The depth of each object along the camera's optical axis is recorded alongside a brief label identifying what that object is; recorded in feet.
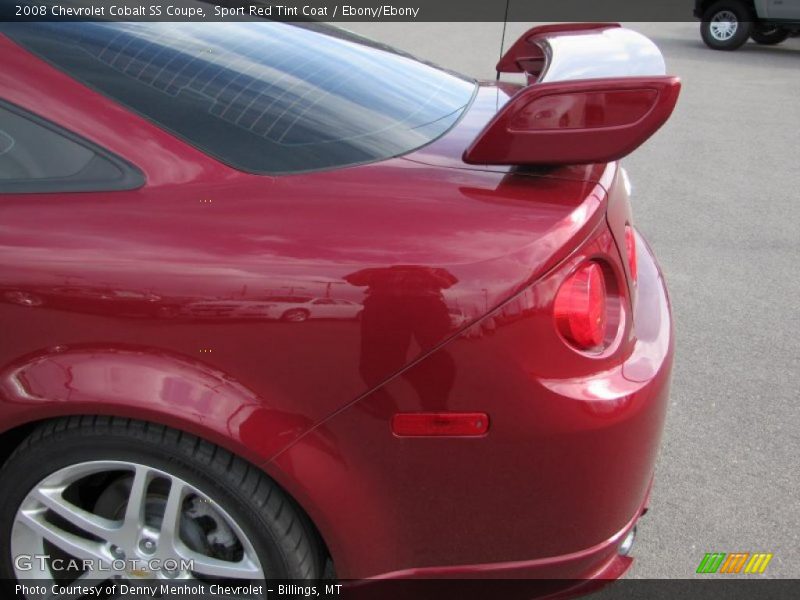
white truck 33.83
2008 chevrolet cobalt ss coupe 5.12
